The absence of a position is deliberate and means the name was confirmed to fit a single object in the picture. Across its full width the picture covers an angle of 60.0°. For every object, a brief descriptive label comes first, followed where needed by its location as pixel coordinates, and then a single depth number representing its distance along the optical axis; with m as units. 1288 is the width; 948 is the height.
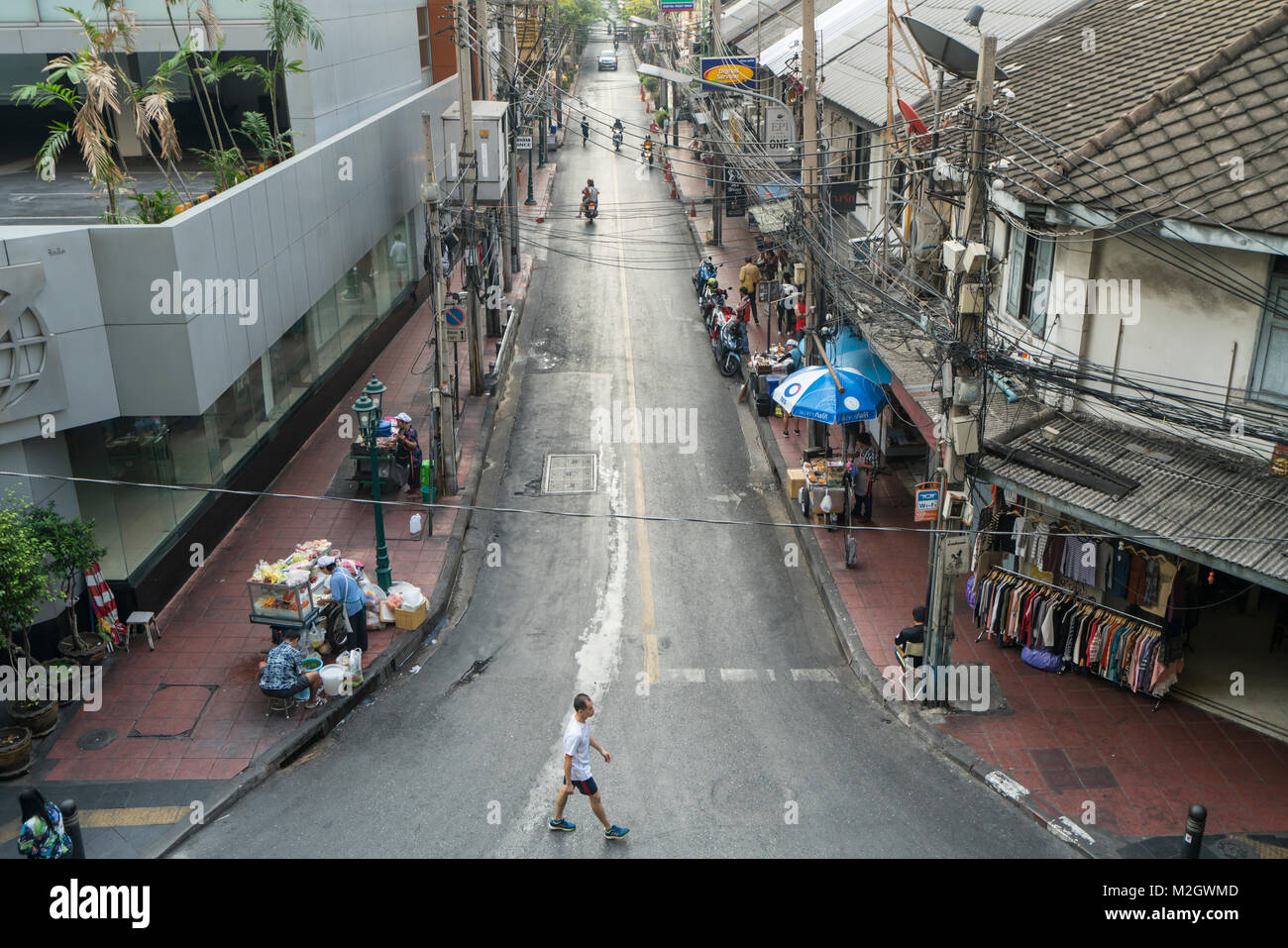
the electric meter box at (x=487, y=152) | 24.16
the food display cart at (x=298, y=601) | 14.66
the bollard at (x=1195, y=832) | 10.45
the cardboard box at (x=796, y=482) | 20.78
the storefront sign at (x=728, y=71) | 31.68
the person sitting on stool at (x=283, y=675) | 13.75
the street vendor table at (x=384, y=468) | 20.66
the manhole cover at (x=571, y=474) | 21.67
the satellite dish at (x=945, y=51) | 13.82
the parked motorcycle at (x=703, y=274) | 34.69
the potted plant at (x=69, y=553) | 13.42
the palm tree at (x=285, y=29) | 20.59
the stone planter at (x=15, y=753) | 12.49
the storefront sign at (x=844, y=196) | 25.50
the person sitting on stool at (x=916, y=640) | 14.71
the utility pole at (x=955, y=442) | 12.24
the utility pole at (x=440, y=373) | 18.58
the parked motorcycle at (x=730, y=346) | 28.33
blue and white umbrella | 18.62
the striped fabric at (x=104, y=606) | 14.91
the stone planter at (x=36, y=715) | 13.26
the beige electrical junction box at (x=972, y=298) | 12.59
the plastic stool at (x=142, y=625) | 15.41
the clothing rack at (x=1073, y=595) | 14.22
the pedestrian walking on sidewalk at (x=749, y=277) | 32.50
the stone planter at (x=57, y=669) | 13.93
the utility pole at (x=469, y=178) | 21.36
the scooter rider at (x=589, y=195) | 44.12
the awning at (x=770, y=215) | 31.74
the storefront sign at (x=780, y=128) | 31.31
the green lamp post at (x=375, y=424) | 16.25
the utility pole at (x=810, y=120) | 19.03
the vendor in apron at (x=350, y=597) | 14.96
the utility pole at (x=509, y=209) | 35.00
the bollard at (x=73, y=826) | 10.41
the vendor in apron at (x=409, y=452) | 21.00
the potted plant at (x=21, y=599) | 12.18
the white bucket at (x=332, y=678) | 14.23
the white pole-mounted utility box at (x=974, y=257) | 12.37
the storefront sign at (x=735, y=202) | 41.00
